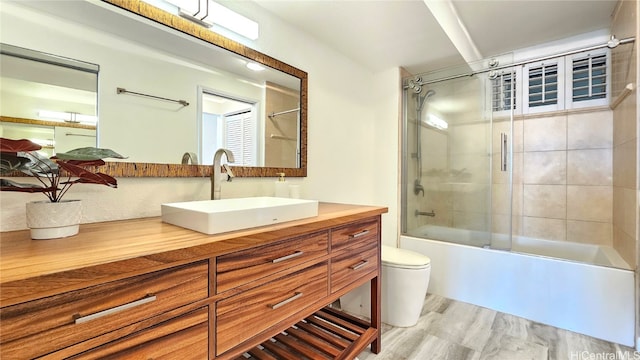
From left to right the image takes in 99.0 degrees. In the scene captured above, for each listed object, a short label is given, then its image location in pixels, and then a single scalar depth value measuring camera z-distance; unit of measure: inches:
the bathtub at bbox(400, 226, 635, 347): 66.3
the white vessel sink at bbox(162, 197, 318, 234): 33.0
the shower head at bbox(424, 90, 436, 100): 103.5
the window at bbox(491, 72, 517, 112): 93.3
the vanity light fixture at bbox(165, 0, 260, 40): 51.0
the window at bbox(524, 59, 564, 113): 101.0
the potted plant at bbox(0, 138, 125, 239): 29.2
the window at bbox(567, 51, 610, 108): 92.0
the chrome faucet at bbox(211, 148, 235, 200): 52.3
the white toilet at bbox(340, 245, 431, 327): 69.7
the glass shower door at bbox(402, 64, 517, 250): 94.7
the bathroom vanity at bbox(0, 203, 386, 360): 20.2
